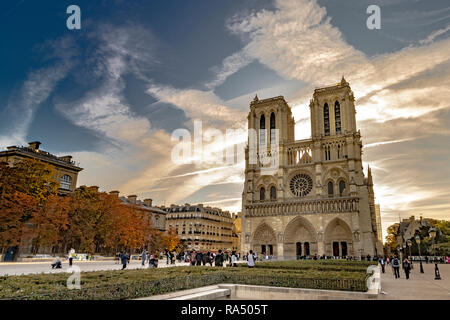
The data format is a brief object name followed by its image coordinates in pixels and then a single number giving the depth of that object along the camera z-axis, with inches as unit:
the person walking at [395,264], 816.8
